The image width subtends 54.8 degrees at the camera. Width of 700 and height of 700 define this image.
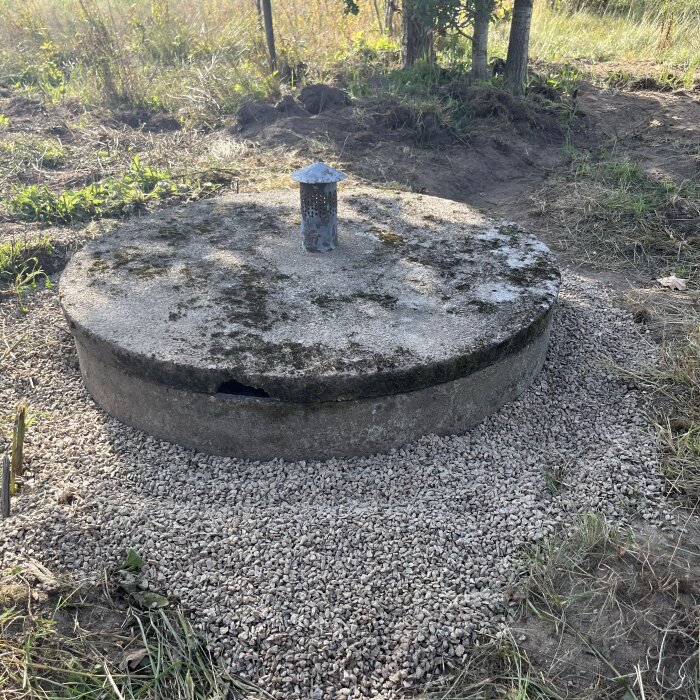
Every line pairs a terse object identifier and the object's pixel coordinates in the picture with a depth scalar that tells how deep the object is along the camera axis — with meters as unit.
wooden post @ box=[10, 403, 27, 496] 2.53
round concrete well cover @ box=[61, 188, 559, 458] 2.52
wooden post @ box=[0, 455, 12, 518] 2.43
